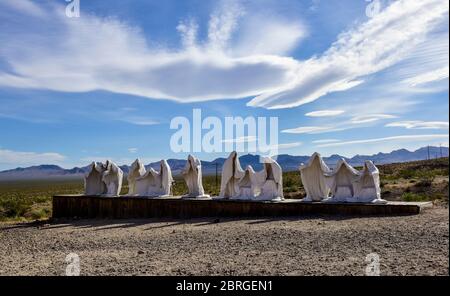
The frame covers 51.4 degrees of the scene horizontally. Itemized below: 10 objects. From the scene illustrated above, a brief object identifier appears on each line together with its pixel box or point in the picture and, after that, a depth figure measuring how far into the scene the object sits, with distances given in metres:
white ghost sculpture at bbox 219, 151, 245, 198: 16.03
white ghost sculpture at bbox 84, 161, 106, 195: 19.83
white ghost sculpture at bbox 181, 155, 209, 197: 16.84
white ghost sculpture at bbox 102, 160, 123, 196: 19.12
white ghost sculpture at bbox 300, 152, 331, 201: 14.66
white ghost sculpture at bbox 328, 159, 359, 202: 14.13
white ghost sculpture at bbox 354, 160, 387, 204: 13.55
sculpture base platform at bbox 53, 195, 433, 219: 12.84
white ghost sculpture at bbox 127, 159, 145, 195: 18.67
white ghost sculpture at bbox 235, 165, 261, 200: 15.65
